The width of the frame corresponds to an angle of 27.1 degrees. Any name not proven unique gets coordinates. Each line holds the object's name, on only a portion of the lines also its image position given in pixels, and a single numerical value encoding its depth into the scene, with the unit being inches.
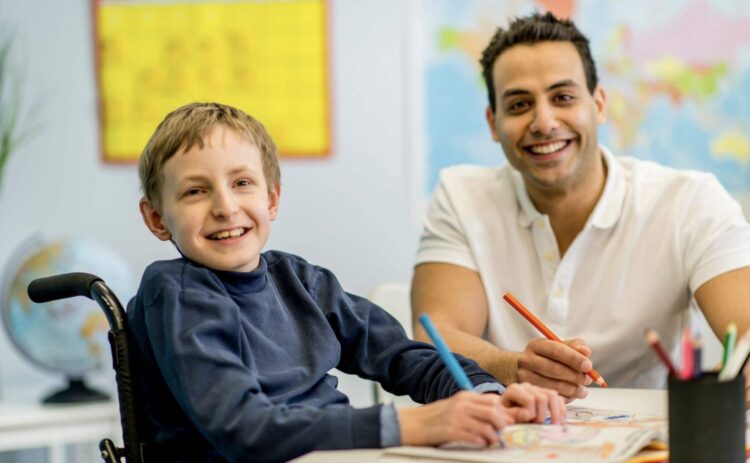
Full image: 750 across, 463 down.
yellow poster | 142.7
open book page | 59.7
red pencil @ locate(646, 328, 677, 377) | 55.4
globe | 127.9
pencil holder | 57.7
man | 97.3
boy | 62.1
